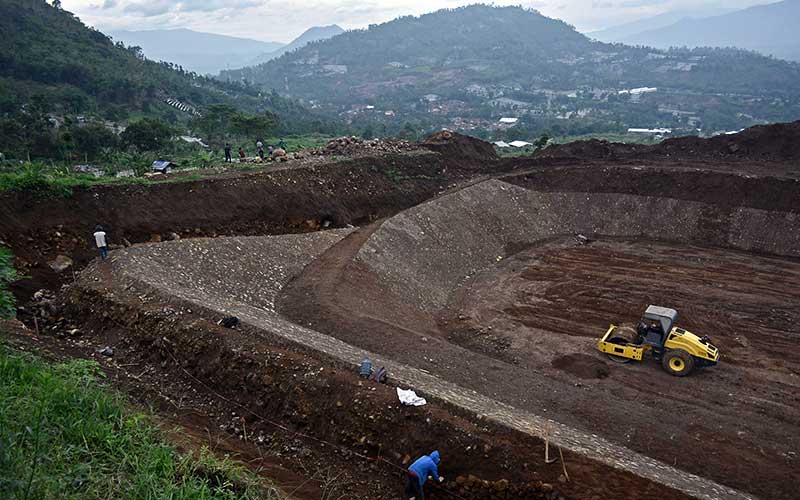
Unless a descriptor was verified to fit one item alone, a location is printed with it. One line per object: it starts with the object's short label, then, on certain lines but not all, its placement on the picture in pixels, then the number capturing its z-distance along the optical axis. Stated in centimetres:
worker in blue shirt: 795
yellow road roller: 1316
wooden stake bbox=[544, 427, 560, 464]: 848
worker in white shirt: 1444
